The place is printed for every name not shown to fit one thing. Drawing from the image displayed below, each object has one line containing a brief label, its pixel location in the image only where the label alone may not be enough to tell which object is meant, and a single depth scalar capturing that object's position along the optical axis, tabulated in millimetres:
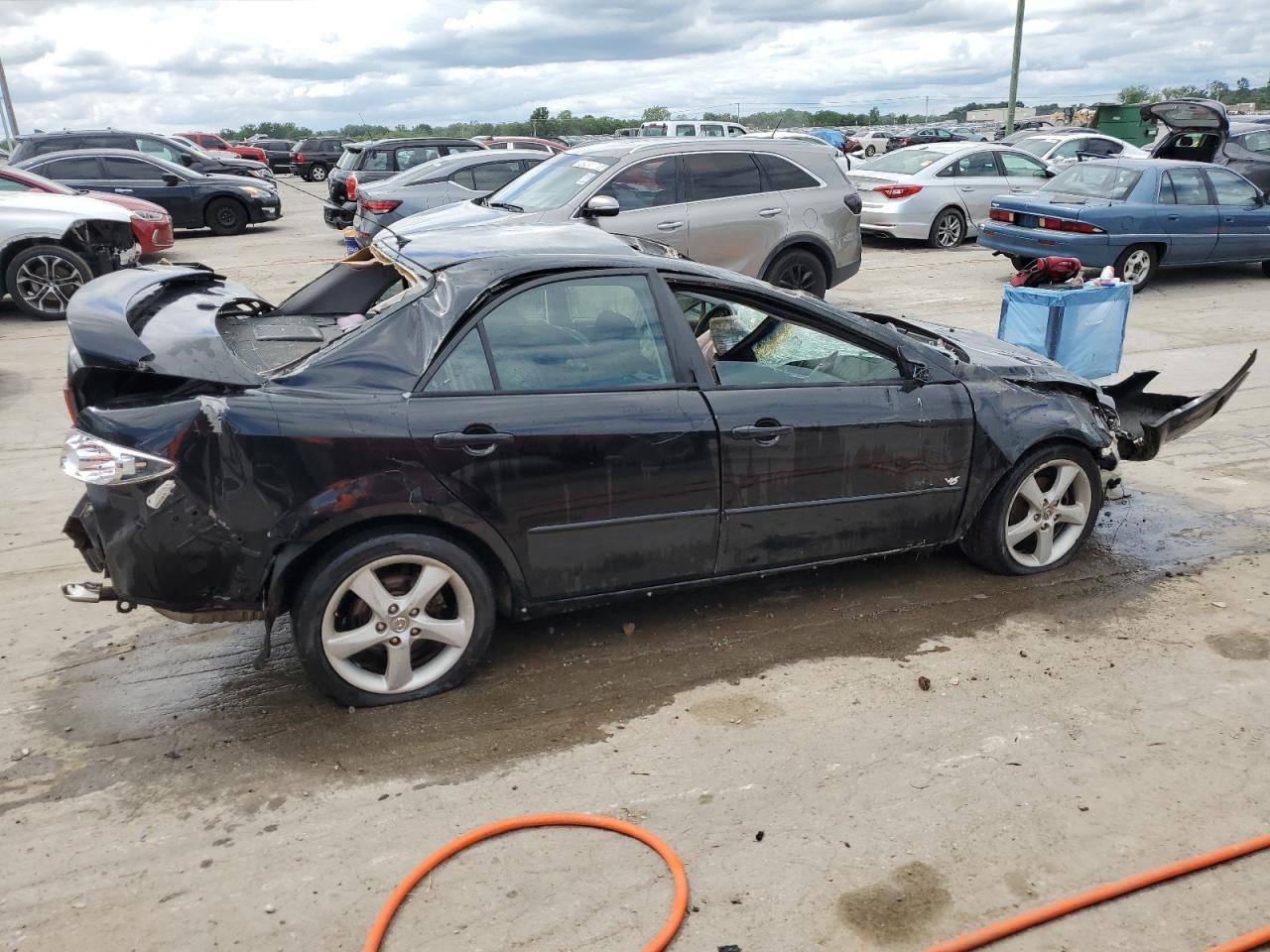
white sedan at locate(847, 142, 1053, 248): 15258
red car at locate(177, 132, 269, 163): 38125
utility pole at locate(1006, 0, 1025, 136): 29766
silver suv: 9523
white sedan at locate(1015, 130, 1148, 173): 20312
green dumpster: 26656
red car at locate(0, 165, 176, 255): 11547
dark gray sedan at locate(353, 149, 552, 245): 12328
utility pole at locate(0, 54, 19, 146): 44125
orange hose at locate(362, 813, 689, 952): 2709
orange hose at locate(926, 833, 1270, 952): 2697
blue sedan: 11609
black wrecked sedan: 3471
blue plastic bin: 7895
